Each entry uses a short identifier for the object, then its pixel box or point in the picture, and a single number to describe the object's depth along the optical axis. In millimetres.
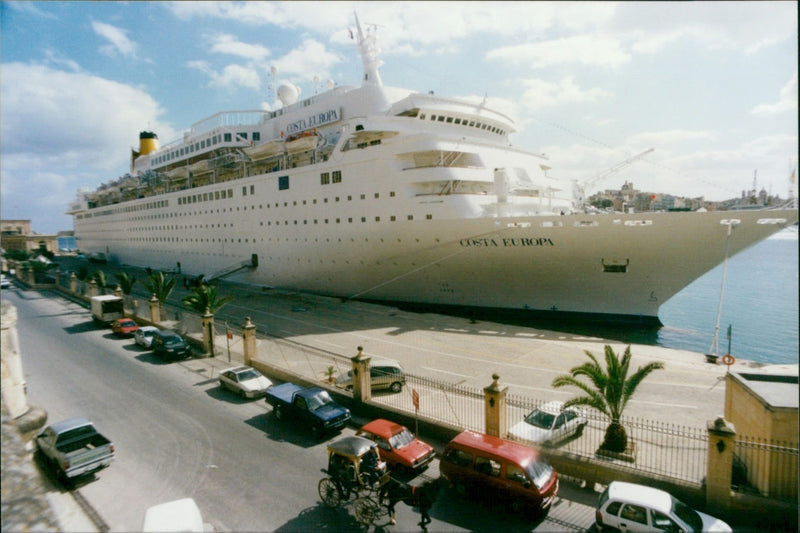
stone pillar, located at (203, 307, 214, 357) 16594
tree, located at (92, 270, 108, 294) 31109
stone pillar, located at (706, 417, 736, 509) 6430
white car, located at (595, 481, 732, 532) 5918
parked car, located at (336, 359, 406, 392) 12023
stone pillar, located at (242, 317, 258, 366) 14789
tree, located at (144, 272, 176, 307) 21938
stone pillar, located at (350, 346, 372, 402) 10836
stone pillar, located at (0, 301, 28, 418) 4457
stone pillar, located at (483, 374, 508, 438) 8461
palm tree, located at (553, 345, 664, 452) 8133
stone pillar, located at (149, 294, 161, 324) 20891
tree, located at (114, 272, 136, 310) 26311
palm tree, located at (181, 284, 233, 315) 17250
